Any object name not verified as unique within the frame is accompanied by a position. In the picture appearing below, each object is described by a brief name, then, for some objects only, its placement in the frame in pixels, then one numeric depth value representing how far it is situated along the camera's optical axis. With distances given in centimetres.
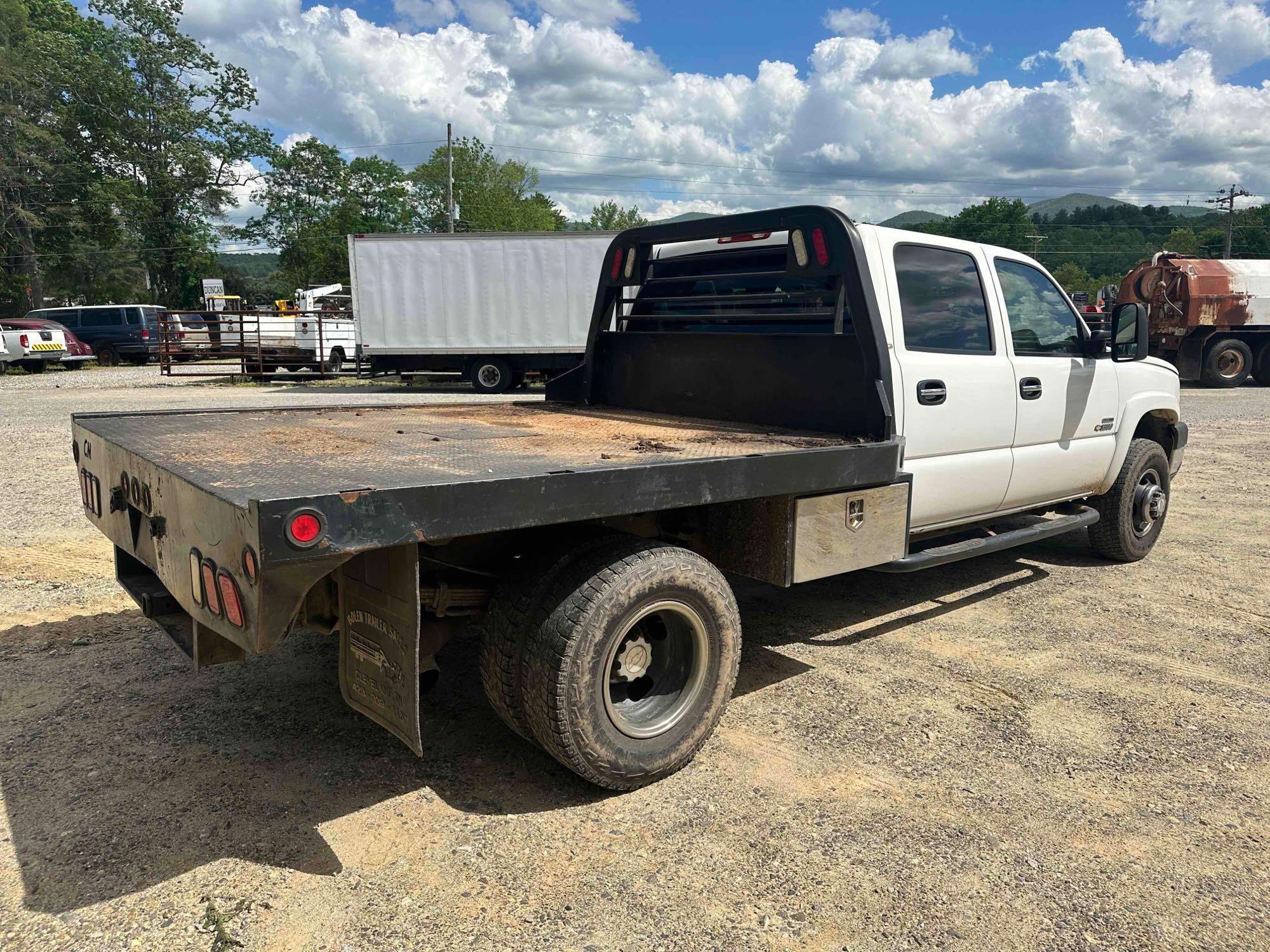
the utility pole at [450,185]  4226
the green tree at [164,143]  4850
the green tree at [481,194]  6343
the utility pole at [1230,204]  6444
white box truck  1944
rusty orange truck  2014
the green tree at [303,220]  6412
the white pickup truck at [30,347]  2495
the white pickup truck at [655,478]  263
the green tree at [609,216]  9106
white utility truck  2380
